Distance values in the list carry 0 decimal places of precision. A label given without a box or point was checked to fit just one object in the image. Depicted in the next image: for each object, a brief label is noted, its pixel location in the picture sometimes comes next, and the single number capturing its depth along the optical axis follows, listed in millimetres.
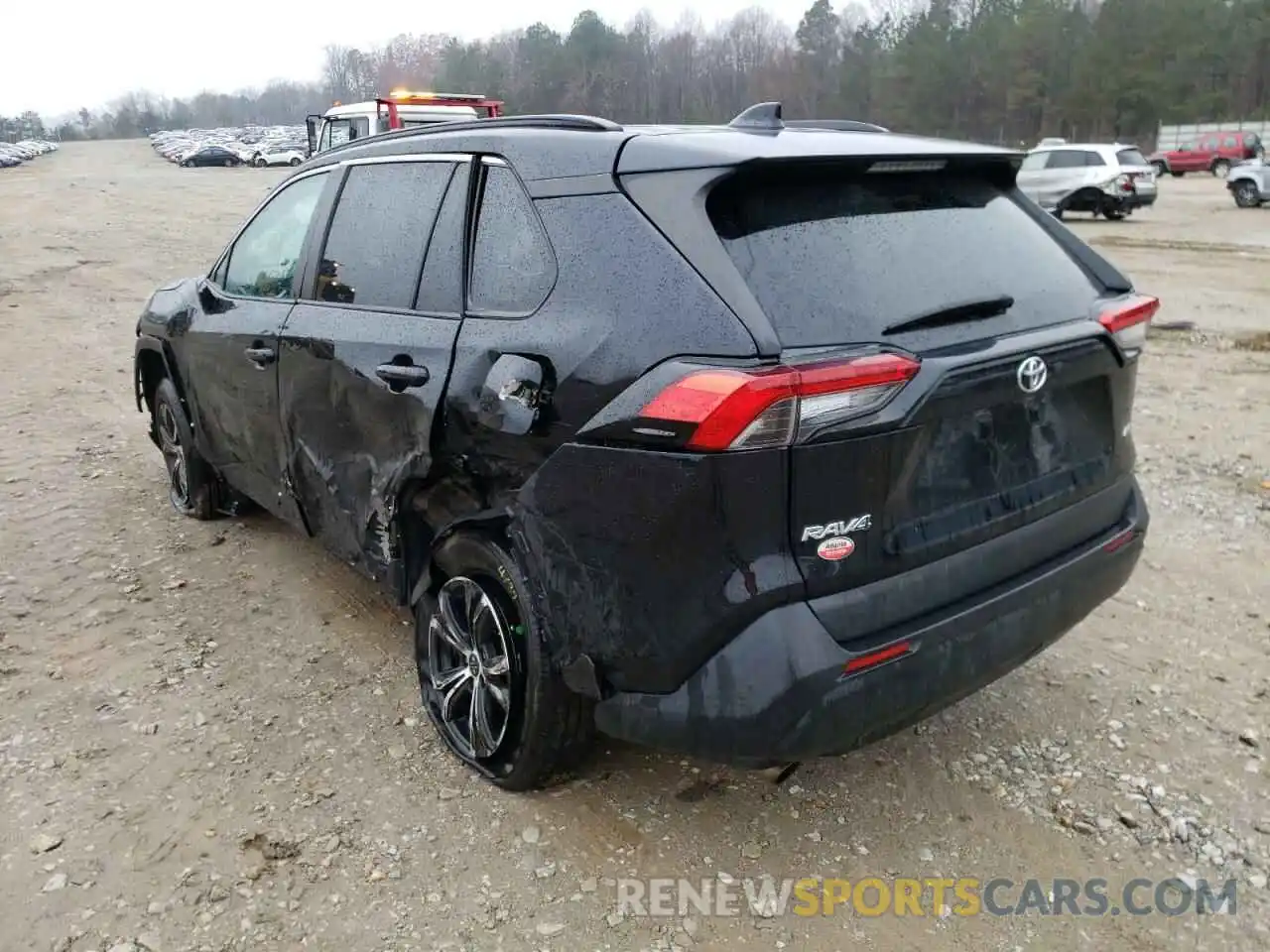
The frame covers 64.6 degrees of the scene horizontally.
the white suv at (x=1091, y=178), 21766
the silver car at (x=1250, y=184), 25344
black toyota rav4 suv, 2227
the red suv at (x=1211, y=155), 41812
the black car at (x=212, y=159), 54781
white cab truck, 18656
